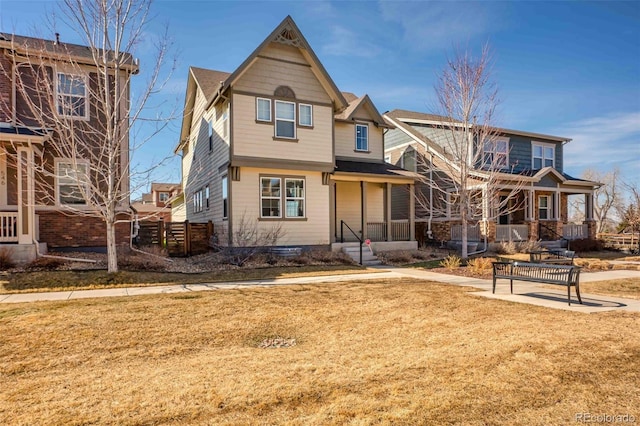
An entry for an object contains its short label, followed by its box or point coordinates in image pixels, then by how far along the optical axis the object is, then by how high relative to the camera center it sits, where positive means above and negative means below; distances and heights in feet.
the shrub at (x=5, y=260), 36.94 -4.19
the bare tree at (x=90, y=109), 34.88 +12.38
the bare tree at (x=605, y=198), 138.88 +4.95
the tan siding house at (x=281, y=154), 50.93 +8.44
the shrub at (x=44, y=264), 36.92 -4.67
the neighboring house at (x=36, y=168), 39.78 +5.41
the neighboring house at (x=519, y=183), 72.33 +5.48
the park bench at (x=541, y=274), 25.57 -4.73
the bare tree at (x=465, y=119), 50.57 +12.80
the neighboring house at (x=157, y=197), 161.89 +9.10
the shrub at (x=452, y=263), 45.91 -6.27
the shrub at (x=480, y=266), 42.62 -6.09
